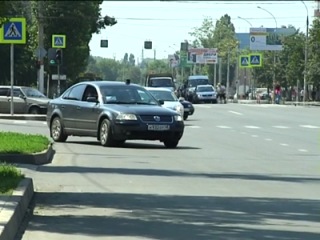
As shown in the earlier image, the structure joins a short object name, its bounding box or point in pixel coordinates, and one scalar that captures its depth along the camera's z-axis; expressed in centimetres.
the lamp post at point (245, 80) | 13726
